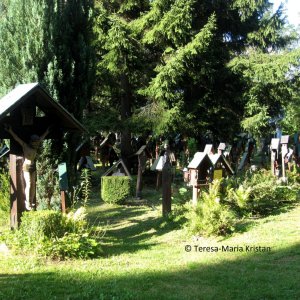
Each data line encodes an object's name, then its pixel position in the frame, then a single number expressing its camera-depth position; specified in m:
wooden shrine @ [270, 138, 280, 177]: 13.44
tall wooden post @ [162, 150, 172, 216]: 9.64
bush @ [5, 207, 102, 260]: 6.23
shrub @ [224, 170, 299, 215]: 9.07
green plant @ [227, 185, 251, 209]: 8.98
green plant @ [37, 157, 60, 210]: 8.73
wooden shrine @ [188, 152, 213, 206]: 9.29
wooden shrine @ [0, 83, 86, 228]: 6.84
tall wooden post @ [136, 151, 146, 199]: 13.38
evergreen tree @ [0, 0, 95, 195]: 8.84
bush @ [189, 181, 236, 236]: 7.72
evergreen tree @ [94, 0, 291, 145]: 15.04
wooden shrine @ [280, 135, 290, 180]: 13.62
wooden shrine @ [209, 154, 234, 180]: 9.83
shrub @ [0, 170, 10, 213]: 8.82
